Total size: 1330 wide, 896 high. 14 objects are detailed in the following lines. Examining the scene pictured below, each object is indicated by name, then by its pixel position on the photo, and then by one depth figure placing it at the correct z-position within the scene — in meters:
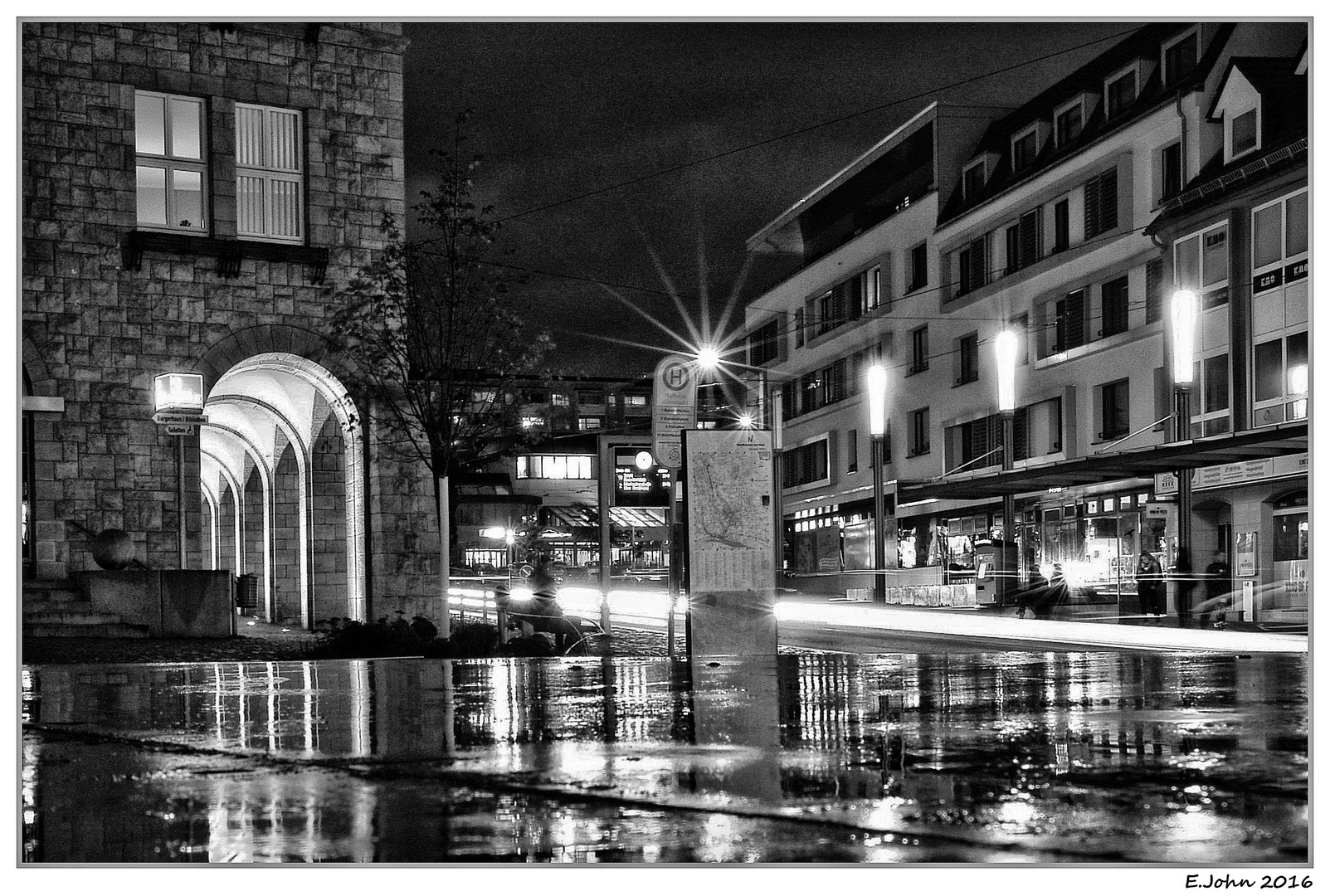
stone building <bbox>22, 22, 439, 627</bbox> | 20.75
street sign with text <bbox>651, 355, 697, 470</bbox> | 15.20
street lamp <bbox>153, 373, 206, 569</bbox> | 20.48
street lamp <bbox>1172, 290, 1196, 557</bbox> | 31.56
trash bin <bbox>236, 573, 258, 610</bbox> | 25.31
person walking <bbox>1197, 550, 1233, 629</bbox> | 26.84
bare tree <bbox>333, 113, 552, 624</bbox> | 18.55
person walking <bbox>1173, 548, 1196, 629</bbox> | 28.67
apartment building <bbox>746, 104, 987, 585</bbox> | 54.56
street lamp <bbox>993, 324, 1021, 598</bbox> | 37.59
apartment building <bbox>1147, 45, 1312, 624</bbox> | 32.66
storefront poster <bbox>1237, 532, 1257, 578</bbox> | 32.47
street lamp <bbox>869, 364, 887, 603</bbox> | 36.19
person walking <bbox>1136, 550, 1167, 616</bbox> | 27.80
